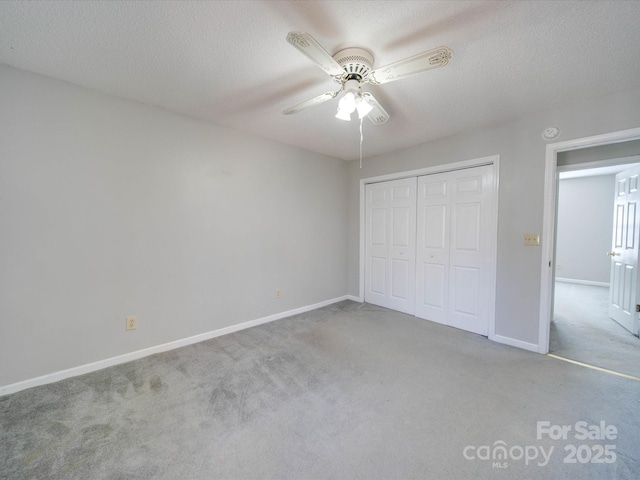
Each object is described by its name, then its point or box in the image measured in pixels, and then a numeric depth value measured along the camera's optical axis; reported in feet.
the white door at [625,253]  9.61
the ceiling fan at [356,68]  4.26
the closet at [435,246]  9.72
